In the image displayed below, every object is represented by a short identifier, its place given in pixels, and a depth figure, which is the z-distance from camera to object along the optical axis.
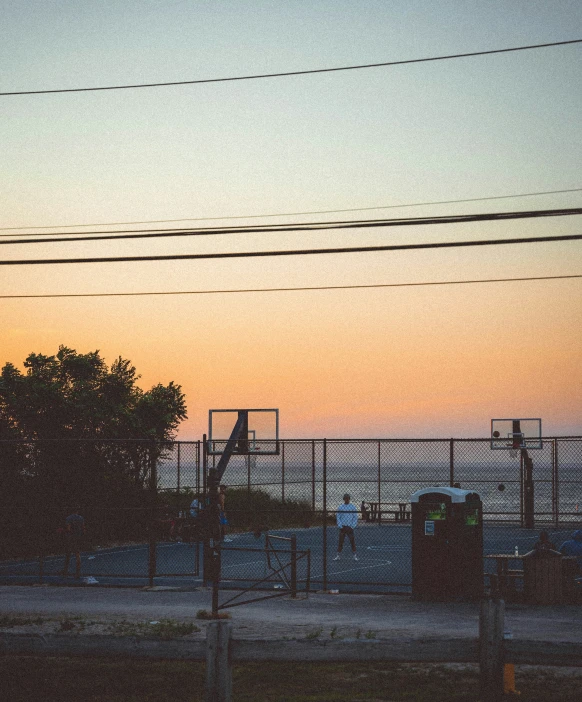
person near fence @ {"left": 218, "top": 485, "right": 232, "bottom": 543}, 24.55
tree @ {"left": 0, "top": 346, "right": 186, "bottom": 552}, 31.12
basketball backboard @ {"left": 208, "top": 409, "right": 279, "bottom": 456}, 28.77
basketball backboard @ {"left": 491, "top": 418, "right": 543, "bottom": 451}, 37.34
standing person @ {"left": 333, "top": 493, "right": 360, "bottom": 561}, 25.39
